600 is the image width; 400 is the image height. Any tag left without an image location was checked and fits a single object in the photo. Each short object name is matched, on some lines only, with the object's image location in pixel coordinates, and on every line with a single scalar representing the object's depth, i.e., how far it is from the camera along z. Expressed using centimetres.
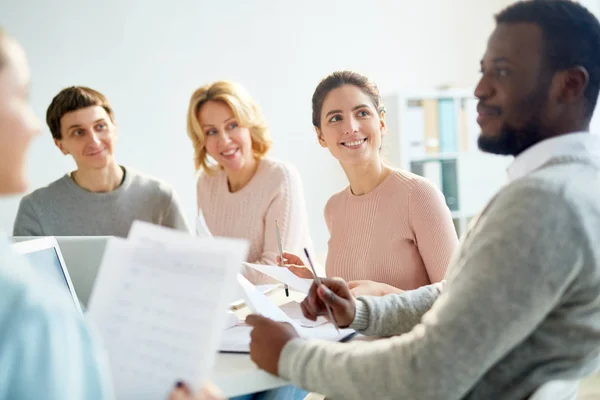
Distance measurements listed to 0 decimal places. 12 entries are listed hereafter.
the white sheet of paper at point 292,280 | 146
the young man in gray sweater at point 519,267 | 97
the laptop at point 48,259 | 145
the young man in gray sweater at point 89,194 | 279
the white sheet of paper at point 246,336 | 140
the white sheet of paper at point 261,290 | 184
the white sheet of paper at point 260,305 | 139
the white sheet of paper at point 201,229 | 162
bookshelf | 480
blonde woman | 277
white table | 125
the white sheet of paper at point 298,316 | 157
